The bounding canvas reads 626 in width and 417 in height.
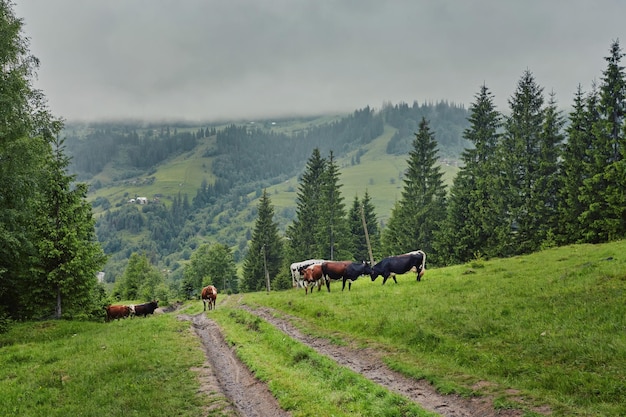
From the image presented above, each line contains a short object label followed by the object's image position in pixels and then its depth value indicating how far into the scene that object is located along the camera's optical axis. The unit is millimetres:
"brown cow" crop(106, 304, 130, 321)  38375
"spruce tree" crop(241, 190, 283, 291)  81312
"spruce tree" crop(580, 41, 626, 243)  36062
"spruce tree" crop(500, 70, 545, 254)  44062
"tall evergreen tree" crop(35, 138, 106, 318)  27250
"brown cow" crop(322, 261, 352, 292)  32500
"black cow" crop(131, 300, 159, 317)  41438
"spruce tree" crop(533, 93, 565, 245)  42625
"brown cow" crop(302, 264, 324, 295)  34156
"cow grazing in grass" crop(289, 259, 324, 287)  47750
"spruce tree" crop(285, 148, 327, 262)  75562
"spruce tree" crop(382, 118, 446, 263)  59938
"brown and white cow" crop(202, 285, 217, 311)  40594
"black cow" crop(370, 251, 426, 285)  30469
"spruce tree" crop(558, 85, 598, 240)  39406
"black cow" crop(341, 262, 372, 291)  31953
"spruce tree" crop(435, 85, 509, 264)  47844
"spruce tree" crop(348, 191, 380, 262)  74188
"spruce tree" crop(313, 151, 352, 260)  69812
